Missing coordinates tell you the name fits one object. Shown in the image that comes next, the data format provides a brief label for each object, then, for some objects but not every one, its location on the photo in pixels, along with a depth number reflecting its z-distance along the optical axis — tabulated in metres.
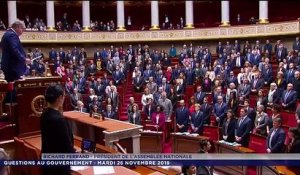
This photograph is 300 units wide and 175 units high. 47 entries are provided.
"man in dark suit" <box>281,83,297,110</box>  9.34
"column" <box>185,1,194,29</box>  22.12
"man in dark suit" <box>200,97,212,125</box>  9.99
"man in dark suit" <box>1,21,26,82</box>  4.49
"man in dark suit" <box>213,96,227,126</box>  9.77
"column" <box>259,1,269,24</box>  20.33
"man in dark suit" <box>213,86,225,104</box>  10.61
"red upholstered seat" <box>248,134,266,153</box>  7.50
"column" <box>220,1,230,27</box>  21.53
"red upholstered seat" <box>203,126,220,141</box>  9.09
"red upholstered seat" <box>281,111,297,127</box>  8.89
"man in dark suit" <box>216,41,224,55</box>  17.31
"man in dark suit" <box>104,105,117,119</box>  10.84
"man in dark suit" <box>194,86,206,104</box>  11.13
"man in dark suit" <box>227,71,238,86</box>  11.86
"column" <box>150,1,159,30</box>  22.72
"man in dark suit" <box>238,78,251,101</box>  10.82
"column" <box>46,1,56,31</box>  21.84
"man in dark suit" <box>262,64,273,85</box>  11.77
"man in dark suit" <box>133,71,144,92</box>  13.80
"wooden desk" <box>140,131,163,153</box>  9.59
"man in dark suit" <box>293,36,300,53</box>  14.64
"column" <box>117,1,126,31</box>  22.84
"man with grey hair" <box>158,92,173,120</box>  10.88
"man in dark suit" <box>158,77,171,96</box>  12.30
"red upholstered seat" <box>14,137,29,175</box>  4.20
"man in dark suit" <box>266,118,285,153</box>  6.89
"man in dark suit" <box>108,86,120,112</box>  12.23
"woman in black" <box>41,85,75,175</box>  2.83
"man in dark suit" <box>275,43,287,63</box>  14.21
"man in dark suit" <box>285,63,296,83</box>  10.53
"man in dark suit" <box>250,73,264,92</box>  11.11
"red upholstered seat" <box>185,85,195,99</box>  12.89
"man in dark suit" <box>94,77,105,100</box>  13.13
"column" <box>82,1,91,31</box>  22.72
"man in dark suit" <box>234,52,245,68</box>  14.34
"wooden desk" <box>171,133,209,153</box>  8.80
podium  4.61
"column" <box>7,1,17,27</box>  20.81
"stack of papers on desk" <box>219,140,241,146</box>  7.98
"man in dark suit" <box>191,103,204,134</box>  9.62
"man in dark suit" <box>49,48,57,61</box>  18.42
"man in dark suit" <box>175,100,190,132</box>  10.11
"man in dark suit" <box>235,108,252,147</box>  8.20
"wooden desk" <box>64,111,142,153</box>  5.15
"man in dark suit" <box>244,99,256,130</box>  8.76
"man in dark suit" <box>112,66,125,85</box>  14.52
